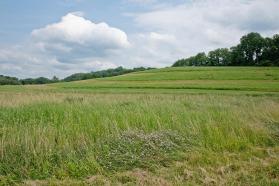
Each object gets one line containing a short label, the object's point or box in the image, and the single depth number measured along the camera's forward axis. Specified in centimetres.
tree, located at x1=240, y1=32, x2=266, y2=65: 11556
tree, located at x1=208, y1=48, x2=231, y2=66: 12586
